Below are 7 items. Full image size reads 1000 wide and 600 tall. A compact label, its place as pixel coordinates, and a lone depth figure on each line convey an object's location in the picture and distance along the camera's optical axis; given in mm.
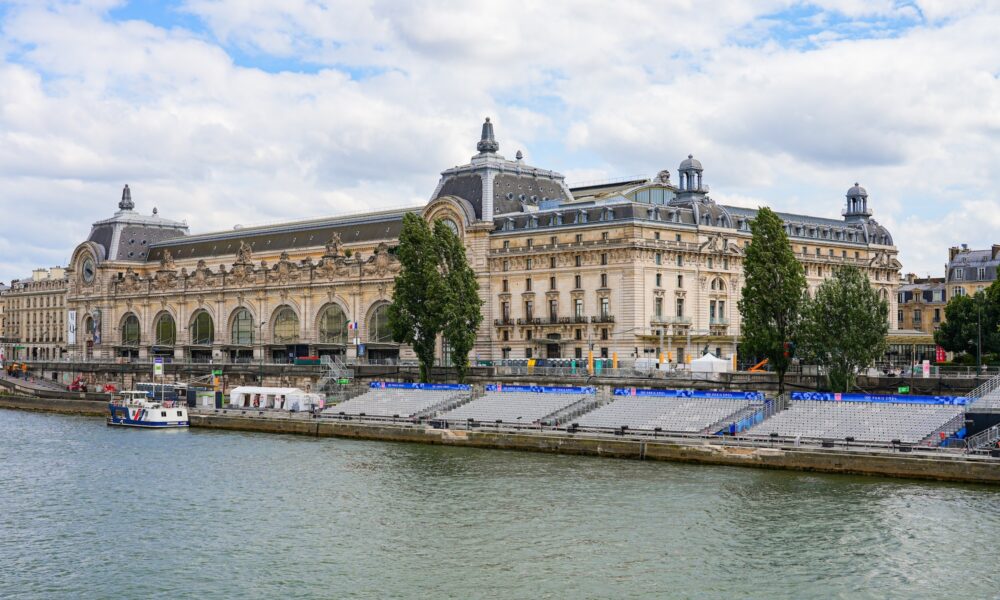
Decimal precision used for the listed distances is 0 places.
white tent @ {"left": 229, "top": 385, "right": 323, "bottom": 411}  106375
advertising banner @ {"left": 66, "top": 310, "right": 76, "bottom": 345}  178250
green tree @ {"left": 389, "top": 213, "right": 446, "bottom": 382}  102938
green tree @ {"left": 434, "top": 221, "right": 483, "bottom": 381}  101375
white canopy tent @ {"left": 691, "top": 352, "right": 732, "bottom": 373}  93250
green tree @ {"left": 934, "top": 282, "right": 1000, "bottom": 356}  108062
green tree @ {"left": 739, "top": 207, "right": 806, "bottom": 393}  85375
